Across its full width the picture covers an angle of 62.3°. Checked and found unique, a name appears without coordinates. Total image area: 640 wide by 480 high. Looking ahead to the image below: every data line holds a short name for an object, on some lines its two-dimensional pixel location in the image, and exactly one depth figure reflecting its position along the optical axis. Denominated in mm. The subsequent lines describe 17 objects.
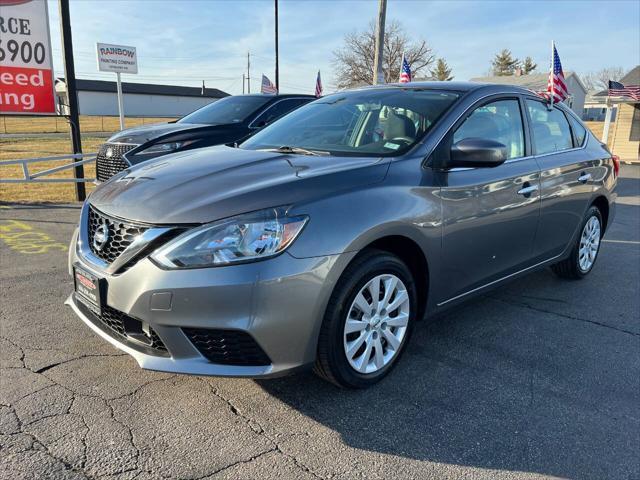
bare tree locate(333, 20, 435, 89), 49250
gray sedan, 2434
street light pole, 30083
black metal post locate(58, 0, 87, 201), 8734
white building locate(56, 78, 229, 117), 74125
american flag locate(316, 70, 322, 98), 18434
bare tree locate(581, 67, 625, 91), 88869
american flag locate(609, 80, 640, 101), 17203
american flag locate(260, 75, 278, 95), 21412
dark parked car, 6879
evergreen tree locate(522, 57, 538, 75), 80700
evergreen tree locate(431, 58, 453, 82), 69938
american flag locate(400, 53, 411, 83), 15648
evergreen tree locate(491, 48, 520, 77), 79812
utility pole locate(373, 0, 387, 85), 13844
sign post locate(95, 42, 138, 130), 13109
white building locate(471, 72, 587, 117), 48406
